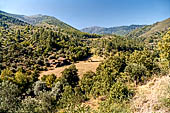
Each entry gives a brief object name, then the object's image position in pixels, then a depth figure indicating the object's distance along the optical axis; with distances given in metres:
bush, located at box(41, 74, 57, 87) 45.75
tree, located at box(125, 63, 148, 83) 21.16
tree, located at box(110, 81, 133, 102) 14.51
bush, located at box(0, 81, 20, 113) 14.88
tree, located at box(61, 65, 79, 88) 46.03
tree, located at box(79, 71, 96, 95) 31.52
